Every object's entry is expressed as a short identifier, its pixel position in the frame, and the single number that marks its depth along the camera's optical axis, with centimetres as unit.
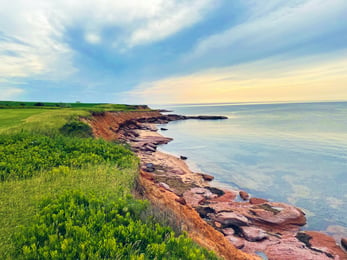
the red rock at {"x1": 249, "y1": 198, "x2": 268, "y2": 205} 1235
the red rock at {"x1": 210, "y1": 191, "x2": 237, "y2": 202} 1248
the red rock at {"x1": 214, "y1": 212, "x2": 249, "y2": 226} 958
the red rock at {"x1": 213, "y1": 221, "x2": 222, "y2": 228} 939
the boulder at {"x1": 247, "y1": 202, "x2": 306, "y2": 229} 1014
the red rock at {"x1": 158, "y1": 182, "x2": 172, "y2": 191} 1246
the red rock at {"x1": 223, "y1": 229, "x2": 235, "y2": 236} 890
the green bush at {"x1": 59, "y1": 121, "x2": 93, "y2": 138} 1569
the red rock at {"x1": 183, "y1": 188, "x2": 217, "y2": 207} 1178
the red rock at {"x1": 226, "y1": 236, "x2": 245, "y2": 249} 815
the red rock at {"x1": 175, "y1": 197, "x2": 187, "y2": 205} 930
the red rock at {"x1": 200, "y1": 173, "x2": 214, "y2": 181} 1640
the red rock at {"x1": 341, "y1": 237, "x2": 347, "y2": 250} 856
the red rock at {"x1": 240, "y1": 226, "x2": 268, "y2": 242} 866
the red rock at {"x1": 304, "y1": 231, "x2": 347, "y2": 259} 809
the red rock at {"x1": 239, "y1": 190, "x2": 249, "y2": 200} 1310
